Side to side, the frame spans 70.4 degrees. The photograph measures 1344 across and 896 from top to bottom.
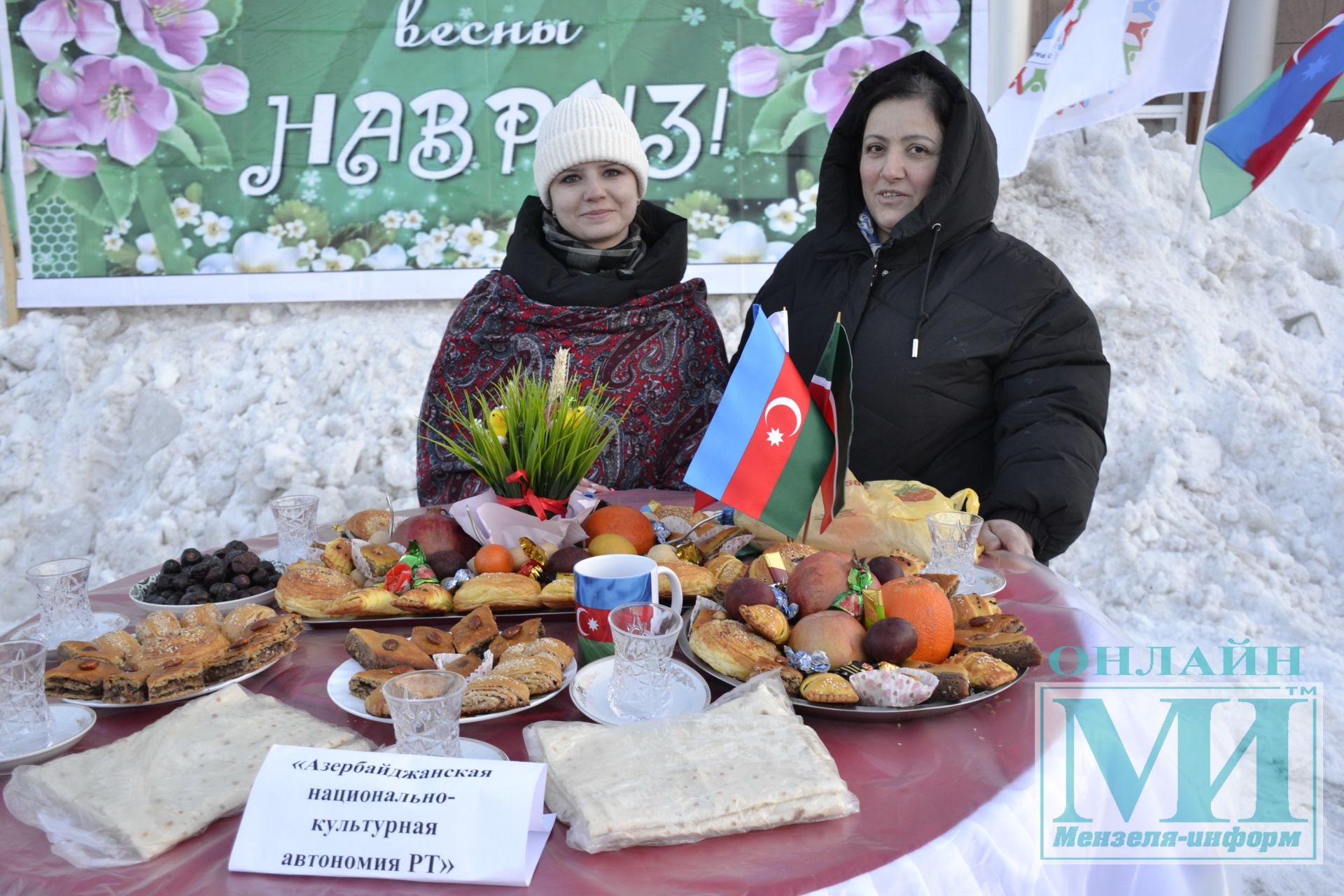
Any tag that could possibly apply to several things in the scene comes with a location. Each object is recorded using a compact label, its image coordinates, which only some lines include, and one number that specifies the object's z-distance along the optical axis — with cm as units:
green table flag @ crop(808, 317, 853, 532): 187
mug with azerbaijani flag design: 157
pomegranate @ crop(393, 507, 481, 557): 201
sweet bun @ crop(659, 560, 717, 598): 179
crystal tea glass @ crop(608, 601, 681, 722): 139
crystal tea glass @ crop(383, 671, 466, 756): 122
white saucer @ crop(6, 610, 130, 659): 177
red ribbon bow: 208
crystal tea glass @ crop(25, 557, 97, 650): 172
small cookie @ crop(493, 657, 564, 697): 143
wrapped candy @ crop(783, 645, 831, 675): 142
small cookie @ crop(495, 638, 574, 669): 152
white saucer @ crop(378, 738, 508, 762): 127
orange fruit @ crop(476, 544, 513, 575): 189
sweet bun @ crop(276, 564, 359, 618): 177
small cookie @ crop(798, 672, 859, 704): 135
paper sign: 107
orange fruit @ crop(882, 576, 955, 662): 148
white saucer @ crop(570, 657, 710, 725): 140
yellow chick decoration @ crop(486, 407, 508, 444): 212
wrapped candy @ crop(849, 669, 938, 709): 135
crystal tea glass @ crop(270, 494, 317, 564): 211
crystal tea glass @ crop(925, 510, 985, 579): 189
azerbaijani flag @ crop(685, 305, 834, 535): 185
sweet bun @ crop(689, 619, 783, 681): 146
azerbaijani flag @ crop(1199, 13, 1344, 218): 477
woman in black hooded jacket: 269
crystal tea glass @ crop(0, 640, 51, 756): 133
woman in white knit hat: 315
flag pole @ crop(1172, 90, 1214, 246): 524
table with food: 111
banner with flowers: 572
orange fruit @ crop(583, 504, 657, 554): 204
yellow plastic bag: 199
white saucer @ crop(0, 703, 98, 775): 130
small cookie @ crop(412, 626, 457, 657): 158
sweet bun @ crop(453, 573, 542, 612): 178
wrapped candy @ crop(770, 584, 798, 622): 156
